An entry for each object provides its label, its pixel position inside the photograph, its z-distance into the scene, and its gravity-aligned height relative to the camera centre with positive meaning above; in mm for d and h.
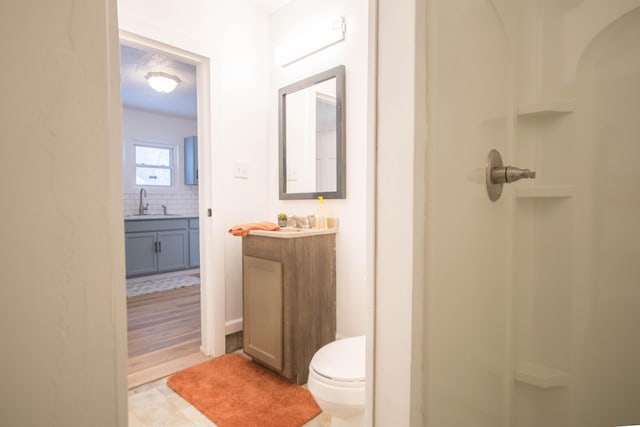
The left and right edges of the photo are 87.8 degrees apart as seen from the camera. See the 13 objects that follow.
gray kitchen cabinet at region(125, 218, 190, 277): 4246 -626
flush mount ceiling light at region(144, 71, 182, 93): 3076 +1111
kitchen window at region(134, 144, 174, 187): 5008 +539
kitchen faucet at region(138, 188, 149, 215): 4929 -114
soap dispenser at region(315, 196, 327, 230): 2193 -116
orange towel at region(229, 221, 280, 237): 2100 -182
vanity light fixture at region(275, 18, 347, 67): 2094 +1068
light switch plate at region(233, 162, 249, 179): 2408 +217
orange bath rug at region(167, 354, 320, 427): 1594 -1053
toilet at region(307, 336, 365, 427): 1209 -686
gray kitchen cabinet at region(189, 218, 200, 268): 4882 -645
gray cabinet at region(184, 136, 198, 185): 5277 +617
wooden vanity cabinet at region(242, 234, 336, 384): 1897 -606
